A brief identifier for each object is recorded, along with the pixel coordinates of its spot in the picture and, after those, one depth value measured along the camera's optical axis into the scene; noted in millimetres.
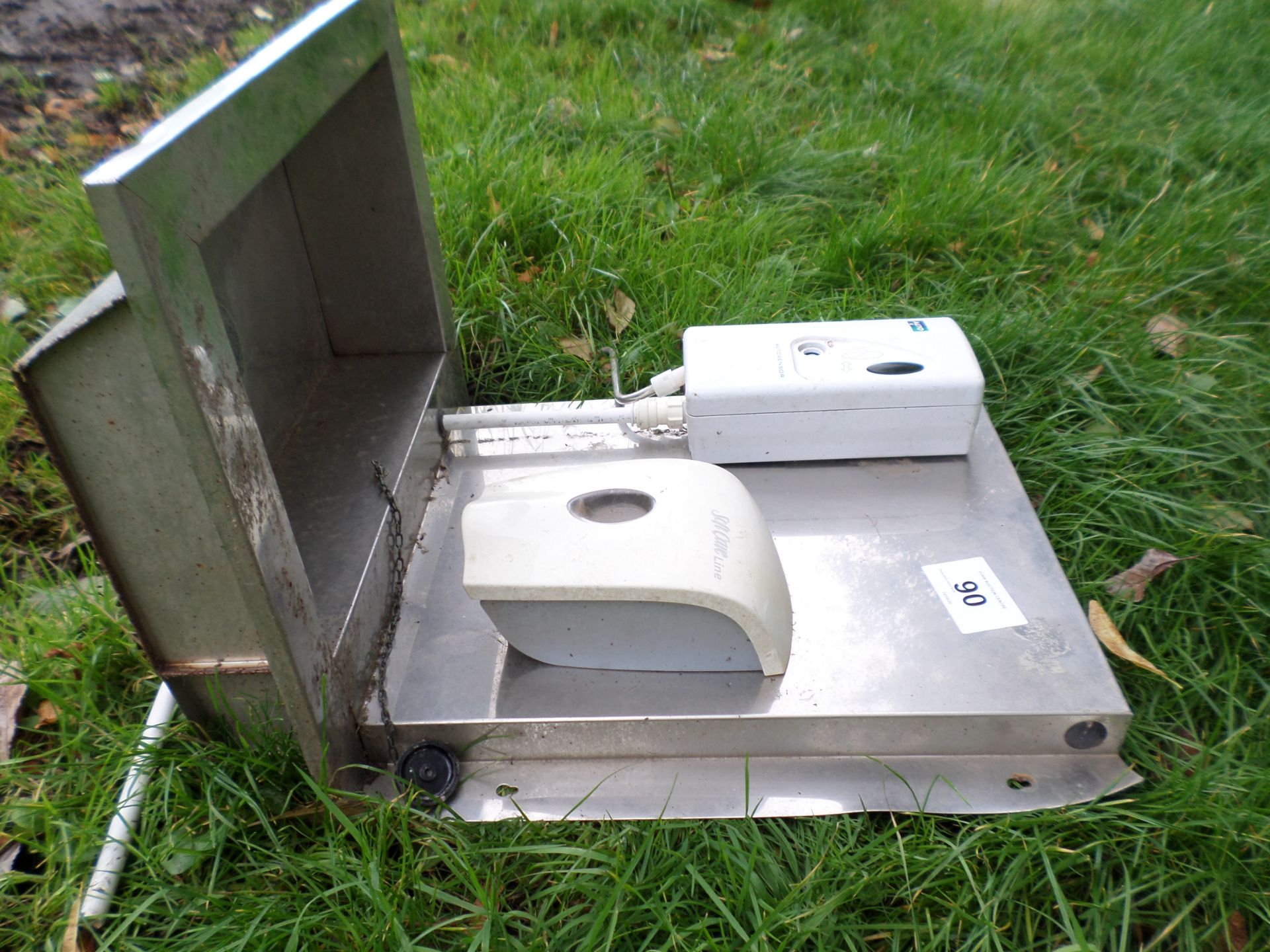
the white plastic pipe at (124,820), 1005
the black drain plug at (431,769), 1040
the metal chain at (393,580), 1129
